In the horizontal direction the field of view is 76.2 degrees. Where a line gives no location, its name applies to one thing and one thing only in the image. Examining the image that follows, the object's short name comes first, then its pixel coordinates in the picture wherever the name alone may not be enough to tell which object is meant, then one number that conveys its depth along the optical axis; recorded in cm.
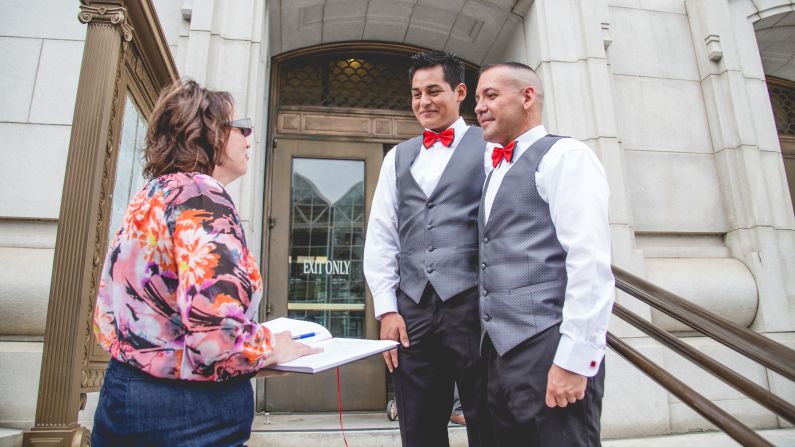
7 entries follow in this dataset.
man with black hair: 191
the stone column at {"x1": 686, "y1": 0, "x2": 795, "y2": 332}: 459
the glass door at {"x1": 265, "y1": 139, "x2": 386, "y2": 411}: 495
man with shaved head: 152
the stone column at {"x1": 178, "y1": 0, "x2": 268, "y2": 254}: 414
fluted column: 187
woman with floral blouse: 105
